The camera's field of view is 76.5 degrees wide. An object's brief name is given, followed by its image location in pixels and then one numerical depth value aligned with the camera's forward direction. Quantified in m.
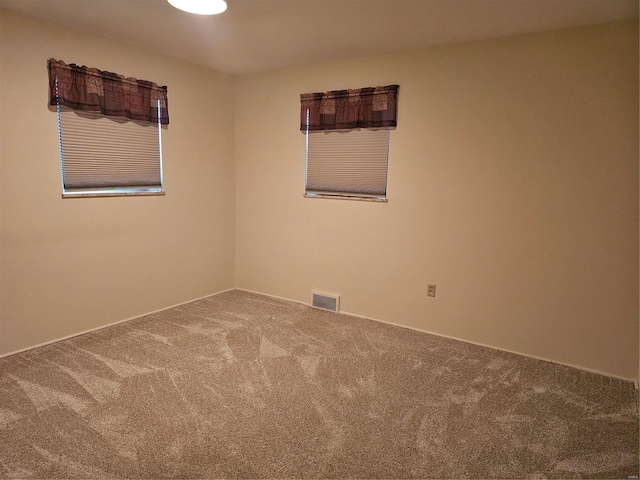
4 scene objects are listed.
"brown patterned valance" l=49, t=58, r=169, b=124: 2.96
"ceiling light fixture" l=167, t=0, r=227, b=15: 2.36
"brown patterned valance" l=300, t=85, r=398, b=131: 3.50
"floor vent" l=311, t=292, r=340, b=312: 4.02
